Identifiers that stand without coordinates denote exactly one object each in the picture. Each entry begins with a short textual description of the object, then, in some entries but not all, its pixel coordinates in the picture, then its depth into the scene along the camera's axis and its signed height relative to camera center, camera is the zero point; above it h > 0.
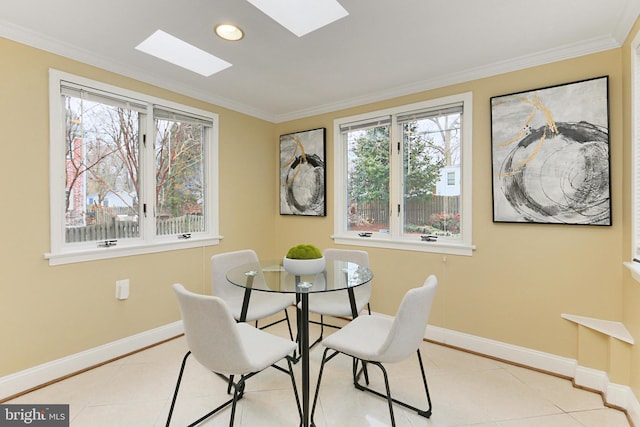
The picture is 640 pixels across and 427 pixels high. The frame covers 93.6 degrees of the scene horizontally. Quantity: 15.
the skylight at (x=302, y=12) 1.81 +1.26
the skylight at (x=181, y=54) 2.26 +1.30
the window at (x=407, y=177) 2.79 +0.36
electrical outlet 2.58 -0.65
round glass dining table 1.75 -0.45
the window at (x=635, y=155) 1.85 +0.33
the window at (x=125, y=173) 2.30 +0.38
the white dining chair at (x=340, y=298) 2.40 -0.74
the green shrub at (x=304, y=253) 2.12 -0.29
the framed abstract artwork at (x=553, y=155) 2.12 +0.42
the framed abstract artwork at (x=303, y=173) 3.64 +0.50
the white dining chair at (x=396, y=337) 1.51 -0.73
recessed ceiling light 1.99 +1.23
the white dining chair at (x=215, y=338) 1.38 -0.60
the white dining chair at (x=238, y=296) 2.33 -0.72
